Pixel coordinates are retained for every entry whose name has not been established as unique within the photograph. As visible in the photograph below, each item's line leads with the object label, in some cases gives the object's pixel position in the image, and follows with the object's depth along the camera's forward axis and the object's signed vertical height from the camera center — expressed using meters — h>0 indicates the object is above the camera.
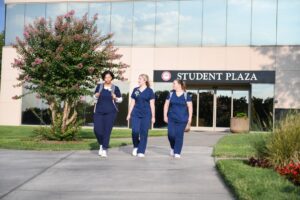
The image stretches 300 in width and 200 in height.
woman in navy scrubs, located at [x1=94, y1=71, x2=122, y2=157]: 11.09 +0.03
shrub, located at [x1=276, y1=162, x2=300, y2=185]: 7.42 -0.91
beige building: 29.84 +3.66
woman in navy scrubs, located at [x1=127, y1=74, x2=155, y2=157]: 11.16 -0.05
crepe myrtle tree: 14.73 +1.33
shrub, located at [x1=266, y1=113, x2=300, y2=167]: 8.81 -0.57
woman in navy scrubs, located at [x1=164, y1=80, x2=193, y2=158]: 11.25 -0.04
